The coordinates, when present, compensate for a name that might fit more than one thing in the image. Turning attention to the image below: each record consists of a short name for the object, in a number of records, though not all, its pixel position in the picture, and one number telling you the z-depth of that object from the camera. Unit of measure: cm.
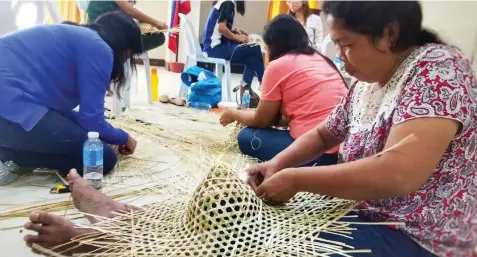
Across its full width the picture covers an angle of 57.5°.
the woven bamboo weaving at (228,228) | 89
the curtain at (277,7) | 686
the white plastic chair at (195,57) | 442
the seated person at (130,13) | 332
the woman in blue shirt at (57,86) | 167
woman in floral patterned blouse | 80
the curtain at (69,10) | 558
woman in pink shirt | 195
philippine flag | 556
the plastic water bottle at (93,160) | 175
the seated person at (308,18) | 420
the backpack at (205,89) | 399
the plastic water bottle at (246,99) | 352
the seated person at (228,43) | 425
